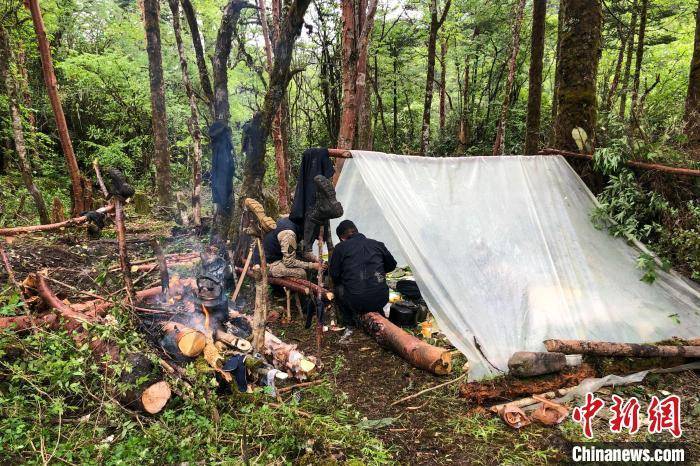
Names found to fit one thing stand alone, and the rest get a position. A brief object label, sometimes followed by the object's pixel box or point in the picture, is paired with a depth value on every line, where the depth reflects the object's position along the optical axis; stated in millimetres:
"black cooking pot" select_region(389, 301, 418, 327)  5234
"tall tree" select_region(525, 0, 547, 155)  8945
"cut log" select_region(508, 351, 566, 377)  3598
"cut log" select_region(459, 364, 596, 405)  3580
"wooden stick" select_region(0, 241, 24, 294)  3348
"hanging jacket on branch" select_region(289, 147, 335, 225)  4914
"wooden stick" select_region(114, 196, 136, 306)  3461
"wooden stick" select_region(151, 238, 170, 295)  4528
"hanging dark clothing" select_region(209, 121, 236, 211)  6980
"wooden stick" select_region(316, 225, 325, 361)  4261
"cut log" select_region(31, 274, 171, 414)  3135
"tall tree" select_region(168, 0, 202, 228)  8673
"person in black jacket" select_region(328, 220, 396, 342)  4992
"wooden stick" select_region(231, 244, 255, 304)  5288
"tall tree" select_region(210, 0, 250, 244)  7231
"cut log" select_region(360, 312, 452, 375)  4023
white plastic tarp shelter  4148
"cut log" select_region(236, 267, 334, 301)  4902
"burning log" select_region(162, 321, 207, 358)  3576
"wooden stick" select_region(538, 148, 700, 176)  4699
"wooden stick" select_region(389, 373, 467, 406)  3747
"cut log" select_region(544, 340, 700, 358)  3775
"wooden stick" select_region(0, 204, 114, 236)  2941
